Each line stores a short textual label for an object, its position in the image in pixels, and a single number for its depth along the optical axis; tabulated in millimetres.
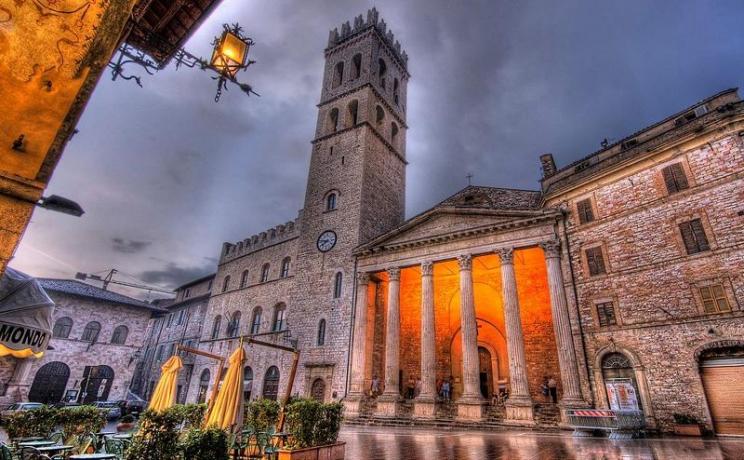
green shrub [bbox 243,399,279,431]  9023
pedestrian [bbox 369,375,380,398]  18906
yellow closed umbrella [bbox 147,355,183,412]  10047
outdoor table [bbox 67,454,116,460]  4887
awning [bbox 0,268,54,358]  5363
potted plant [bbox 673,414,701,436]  11680
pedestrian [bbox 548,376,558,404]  16812
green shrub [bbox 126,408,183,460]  4930
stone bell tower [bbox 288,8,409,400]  20938
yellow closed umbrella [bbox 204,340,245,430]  8102
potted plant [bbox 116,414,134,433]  10523
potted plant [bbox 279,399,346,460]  6910
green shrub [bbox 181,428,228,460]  4973
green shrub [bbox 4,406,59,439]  7137
